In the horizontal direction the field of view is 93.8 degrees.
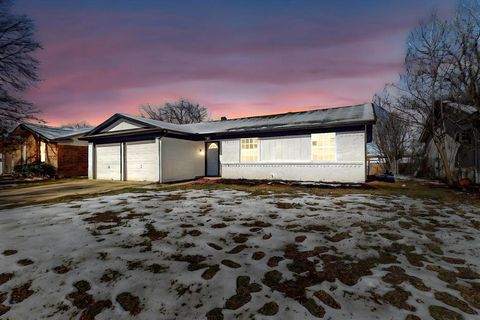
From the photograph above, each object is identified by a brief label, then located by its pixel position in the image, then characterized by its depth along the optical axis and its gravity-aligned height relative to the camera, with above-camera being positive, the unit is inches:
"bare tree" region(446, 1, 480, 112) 385.4 +174.1
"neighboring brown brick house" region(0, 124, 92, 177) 703.1 +39.6
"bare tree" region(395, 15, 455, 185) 437.7 +145.7
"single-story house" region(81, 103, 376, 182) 442.0 +27.0
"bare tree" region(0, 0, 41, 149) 526.5 +234.1
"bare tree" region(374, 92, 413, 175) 816.3 +74.6
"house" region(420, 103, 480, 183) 439.2 +27.0
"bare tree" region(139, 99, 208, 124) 1704.0 +370.1
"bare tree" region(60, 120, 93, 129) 2239.2 +373.4
